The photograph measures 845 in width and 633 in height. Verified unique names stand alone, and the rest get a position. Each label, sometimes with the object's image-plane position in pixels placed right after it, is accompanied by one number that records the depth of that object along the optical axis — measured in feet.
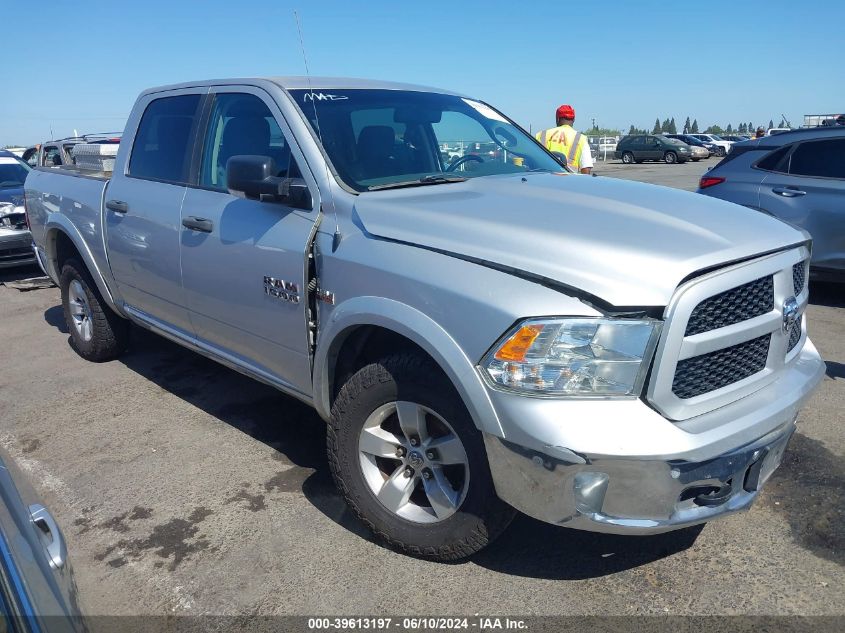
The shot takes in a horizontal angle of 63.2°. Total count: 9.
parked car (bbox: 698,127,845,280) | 20.76
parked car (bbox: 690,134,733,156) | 137.15
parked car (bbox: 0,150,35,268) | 28.94
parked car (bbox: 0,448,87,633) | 4.30
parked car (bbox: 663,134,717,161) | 119.96
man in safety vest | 23.56
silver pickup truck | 7.16
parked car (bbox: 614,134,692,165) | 117.08
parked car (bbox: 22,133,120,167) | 20.75
